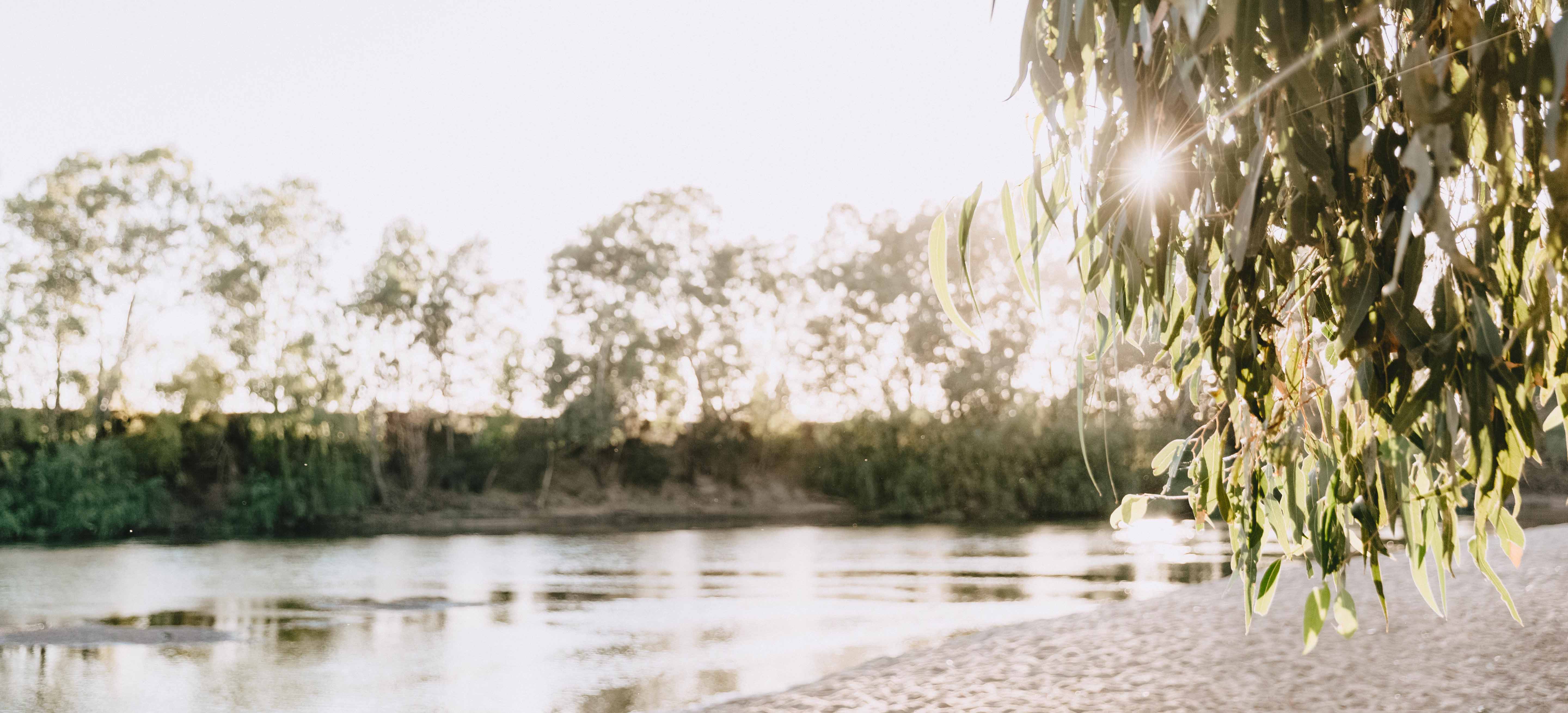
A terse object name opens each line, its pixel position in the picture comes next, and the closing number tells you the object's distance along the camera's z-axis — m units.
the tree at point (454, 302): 36.94
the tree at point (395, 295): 36.34
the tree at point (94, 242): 31.94
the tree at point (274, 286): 34.41
